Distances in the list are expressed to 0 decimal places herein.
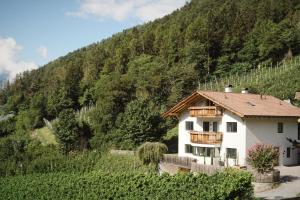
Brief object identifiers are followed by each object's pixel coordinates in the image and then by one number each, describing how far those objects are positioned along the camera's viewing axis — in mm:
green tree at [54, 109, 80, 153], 64812
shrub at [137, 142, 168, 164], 42594
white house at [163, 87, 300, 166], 41062
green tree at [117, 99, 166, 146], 53812
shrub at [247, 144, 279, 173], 32594
